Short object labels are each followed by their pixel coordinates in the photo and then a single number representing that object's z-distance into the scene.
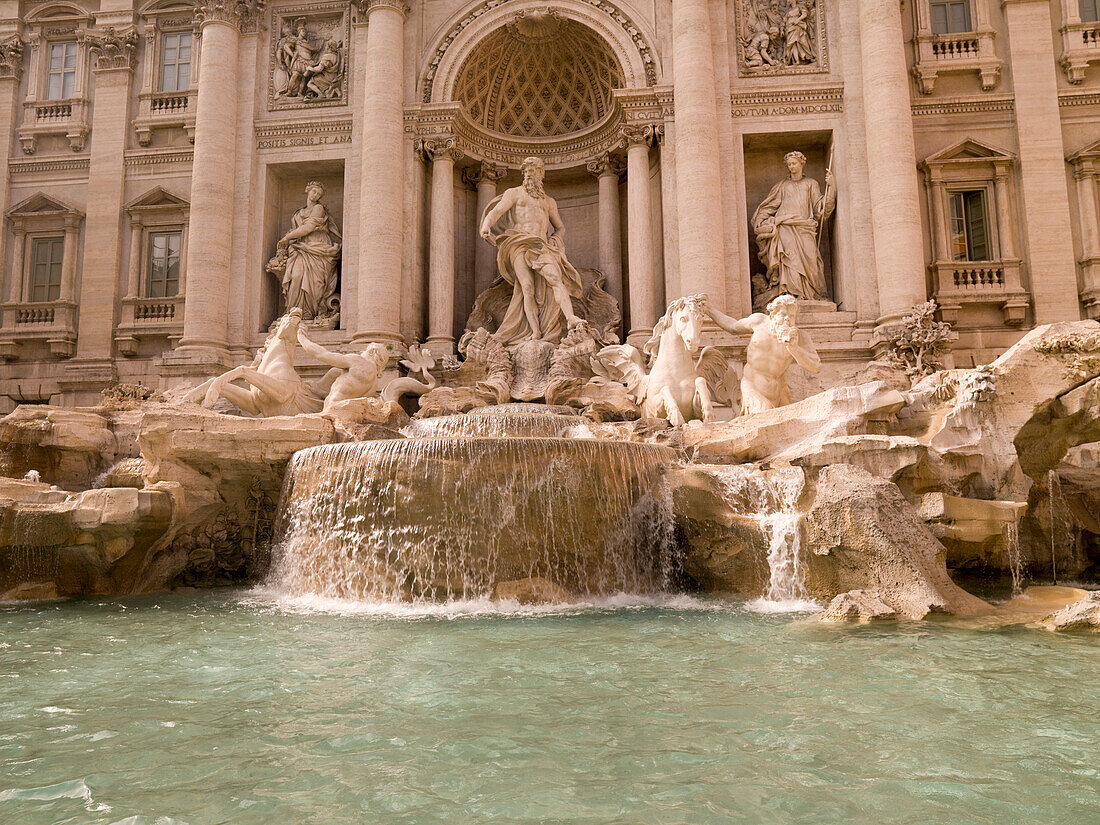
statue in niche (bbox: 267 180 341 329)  15.66
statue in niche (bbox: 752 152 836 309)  14.44
